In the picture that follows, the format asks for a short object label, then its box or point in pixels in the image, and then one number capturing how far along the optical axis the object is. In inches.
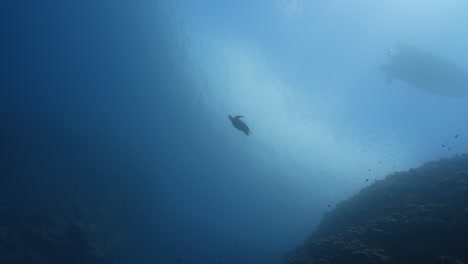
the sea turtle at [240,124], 258.8
